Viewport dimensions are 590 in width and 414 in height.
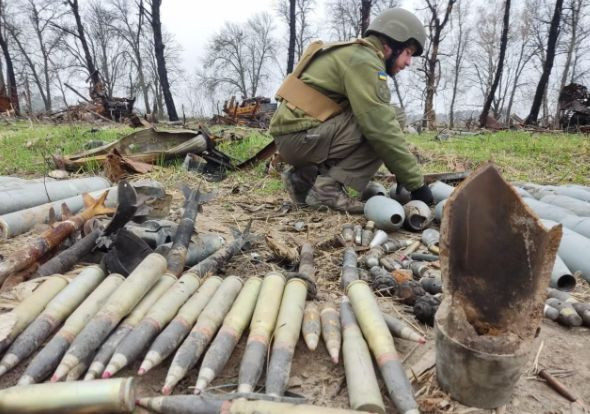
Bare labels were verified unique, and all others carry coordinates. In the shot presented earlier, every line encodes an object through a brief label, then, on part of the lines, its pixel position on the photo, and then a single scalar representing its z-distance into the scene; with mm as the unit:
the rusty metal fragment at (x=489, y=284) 1337
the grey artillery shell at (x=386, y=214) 3512
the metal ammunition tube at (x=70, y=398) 1272
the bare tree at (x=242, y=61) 48281
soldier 3787
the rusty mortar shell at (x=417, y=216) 3668
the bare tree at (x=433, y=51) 17891
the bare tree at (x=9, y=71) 20281
